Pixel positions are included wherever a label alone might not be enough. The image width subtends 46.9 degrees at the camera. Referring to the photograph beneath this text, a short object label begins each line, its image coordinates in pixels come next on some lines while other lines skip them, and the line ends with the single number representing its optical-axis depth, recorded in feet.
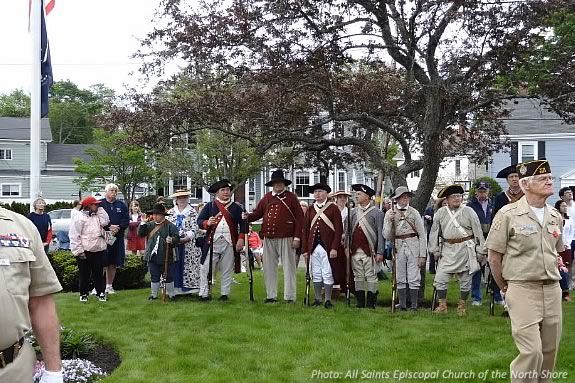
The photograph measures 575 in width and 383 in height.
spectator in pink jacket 38.32
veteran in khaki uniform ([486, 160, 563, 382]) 18.24
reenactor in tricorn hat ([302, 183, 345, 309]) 36.99
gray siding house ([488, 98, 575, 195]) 117.80
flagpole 34.63
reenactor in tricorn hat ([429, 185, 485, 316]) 34.12
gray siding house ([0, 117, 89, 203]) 159.43
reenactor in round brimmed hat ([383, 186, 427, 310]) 35.86
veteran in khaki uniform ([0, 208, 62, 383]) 10.63
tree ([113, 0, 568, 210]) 34.32
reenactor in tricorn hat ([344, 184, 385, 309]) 36.70
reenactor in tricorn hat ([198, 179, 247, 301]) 39.50
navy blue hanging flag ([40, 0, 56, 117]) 35.86
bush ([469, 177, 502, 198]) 102.68
